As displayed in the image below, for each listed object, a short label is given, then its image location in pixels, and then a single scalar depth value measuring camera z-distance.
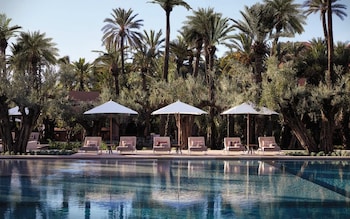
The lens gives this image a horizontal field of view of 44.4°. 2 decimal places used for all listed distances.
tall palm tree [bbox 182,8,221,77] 32.83
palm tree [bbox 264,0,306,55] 32.59
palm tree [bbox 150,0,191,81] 33.89
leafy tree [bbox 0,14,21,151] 21.69
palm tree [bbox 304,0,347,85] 33.59
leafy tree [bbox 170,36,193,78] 41.25
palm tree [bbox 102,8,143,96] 44.28
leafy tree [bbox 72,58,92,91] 58.04
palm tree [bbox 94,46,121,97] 41.12
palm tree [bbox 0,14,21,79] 35.28
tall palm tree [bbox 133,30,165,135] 43.94
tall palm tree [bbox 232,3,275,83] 29.20
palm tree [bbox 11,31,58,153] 36.56
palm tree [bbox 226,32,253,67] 34.34
